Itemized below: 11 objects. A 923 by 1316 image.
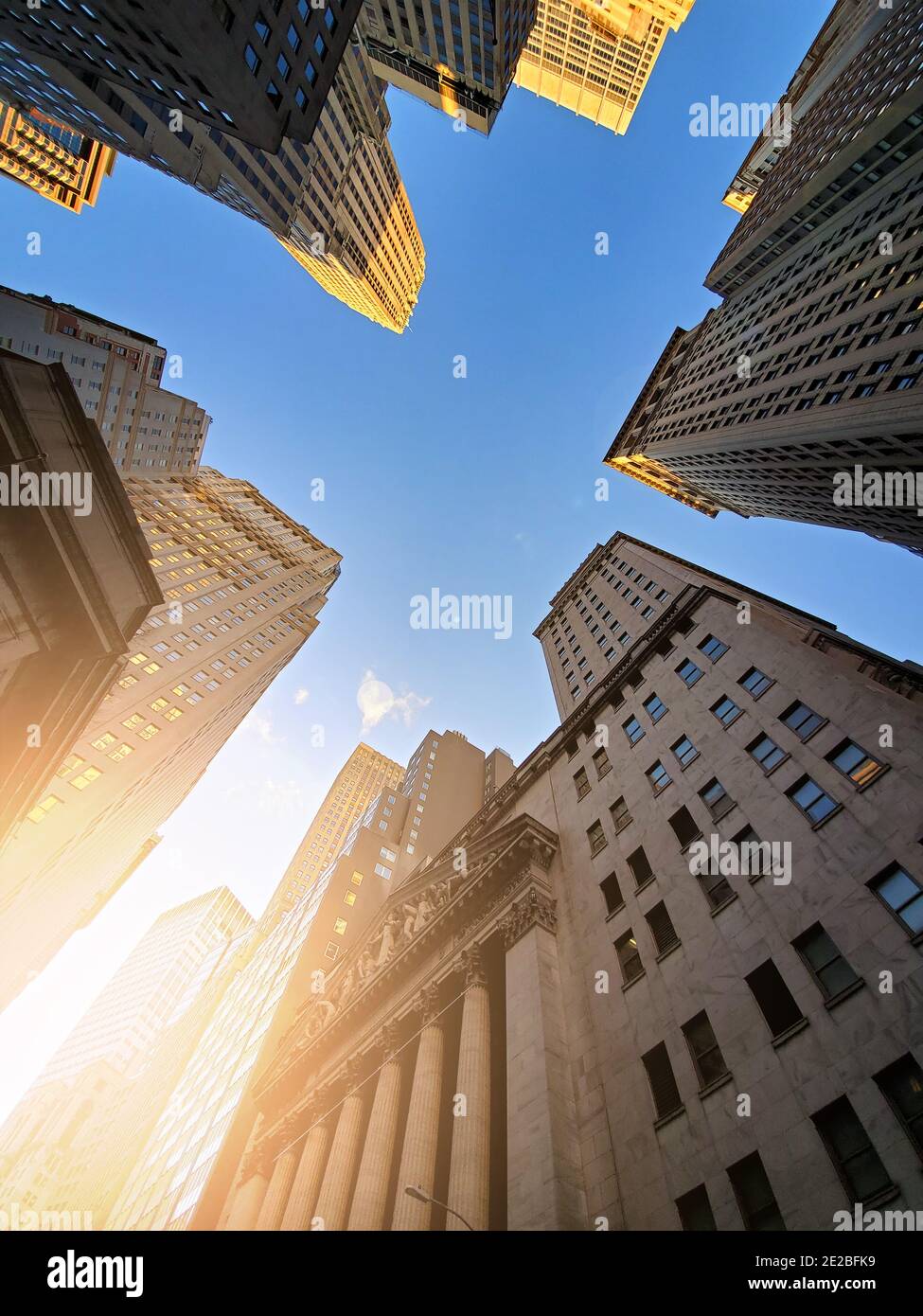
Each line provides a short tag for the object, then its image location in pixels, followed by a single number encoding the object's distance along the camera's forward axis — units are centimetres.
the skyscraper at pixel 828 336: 4837
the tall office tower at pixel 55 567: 2092
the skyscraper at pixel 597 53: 11944
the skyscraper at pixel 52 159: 11462
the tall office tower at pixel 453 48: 7050
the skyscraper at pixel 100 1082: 14475
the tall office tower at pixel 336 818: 12825
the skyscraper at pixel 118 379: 4249
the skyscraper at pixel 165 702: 6053
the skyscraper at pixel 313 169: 5507
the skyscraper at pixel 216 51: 3216
